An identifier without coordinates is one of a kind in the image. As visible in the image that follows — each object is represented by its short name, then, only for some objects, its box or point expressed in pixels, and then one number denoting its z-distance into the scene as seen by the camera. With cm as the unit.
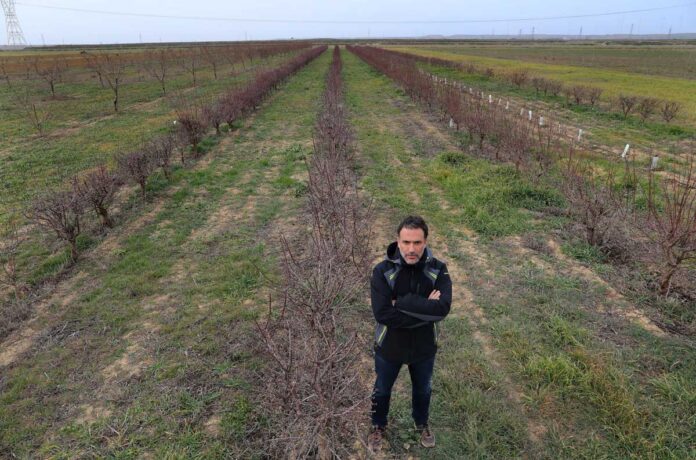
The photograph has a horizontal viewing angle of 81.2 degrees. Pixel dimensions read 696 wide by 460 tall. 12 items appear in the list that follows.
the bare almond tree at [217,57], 3288
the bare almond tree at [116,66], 2389
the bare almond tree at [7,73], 2320
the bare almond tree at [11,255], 459
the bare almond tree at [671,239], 405
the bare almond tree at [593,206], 532
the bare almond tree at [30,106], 1309
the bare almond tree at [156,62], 2948
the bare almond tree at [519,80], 2280
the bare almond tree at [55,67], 2293
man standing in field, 227
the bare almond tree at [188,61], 3371
